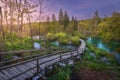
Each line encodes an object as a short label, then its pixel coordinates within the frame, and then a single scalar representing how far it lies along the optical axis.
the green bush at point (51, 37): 20.85
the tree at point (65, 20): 32.28
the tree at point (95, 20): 34.67
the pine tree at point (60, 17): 33.17
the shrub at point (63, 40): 18.42
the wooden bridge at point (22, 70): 3.05
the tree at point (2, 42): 4.65
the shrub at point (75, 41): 17.40
